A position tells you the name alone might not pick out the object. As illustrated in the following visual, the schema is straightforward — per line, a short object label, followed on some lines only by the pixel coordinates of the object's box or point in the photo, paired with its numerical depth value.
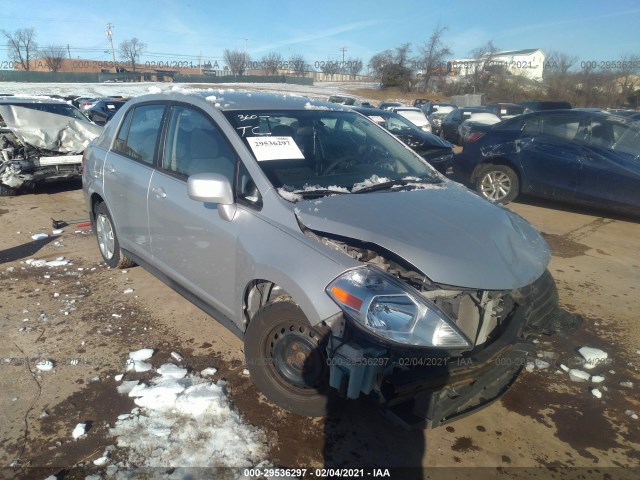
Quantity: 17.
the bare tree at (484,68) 50.53
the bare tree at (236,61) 84.19
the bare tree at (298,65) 84.70
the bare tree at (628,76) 38.89
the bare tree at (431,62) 57.22
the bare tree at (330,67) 88.75
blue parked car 6.70
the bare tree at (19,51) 79.19
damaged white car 8.08
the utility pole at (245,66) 85.07
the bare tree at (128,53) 82.38
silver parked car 2.24
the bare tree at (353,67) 89.06
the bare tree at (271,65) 84.73
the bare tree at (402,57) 57.88
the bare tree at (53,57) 78.00
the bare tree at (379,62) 60.13
